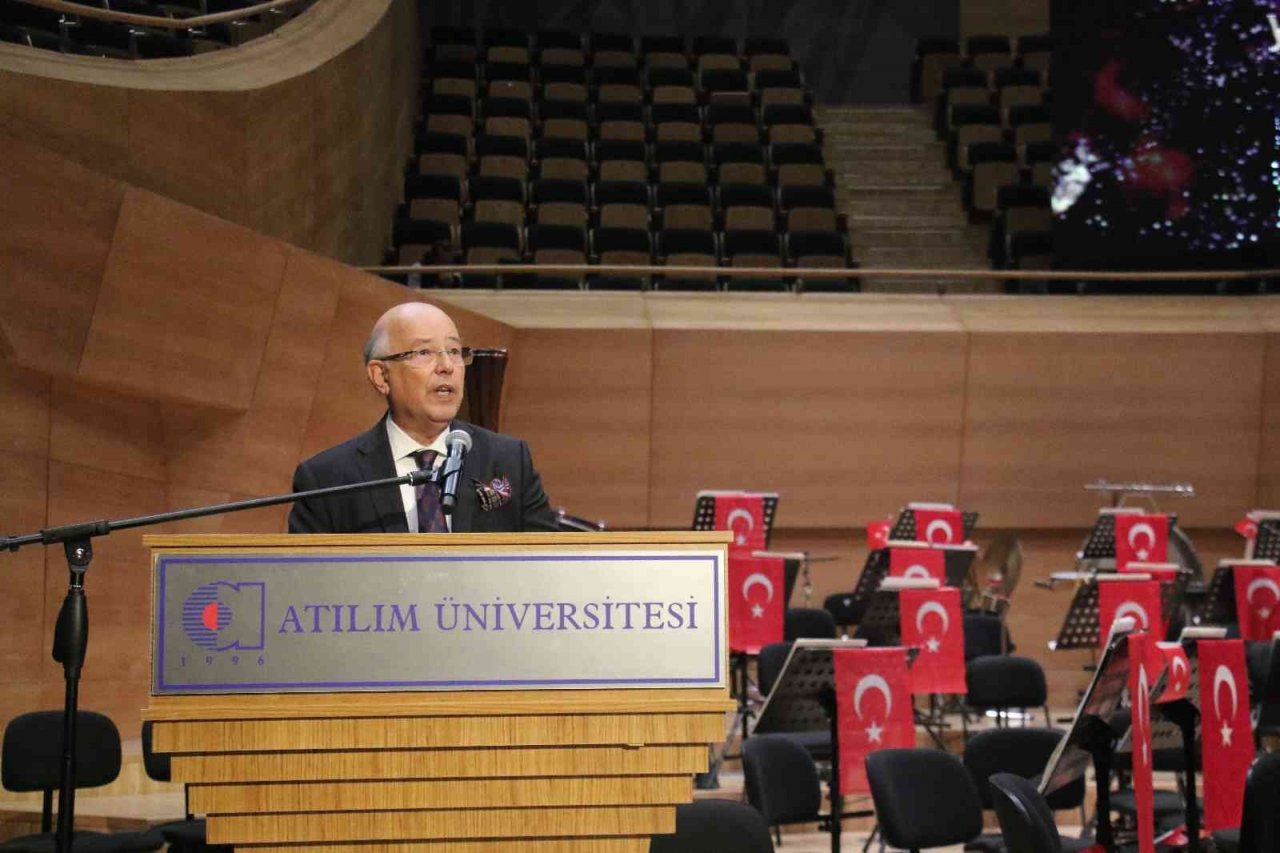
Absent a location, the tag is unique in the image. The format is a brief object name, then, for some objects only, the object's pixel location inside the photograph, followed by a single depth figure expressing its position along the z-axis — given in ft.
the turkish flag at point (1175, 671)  29.81
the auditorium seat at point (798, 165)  84.69
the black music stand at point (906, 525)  62.39
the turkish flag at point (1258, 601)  51.06
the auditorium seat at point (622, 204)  78.48
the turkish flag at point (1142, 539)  58.08
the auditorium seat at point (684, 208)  79.36
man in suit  18.04
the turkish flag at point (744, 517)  59.47
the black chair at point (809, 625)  51.49
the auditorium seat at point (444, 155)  82.79
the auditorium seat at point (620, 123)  86.79
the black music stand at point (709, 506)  59.52
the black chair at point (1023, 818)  24.27
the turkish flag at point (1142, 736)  28.45
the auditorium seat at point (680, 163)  83.41
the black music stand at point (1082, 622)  48.03
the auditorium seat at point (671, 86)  91.20
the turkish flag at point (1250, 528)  57.92
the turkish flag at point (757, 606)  50.11
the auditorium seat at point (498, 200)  78.18
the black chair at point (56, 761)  32.60
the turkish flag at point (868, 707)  37.37
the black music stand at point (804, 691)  37.01
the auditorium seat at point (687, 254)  75.61
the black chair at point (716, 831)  23.39
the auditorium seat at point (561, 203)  77.66
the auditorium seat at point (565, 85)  89.35
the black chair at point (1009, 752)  35.55
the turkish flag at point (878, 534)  63.10
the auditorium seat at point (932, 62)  98.78
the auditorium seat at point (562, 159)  82.79
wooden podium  14.75
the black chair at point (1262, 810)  28.12
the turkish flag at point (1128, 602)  45.50
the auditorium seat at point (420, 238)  73.77
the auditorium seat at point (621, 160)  83.66
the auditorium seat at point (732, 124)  87.92
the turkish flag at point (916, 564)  54.08
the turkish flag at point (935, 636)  46.24
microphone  16.71
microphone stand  16.83
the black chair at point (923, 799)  30.89
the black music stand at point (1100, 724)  28.91
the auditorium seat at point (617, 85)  90.38
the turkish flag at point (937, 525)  62.08
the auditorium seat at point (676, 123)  87.25
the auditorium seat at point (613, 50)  94.99
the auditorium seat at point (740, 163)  84.17
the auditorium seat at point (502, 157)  82.69
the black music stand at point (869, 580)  55.52
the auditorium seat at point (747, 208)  79.25
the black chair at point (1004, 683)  47.52
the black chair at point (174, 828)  32.63
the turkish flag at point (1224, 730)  32.63
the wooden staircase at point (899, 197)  84.07
